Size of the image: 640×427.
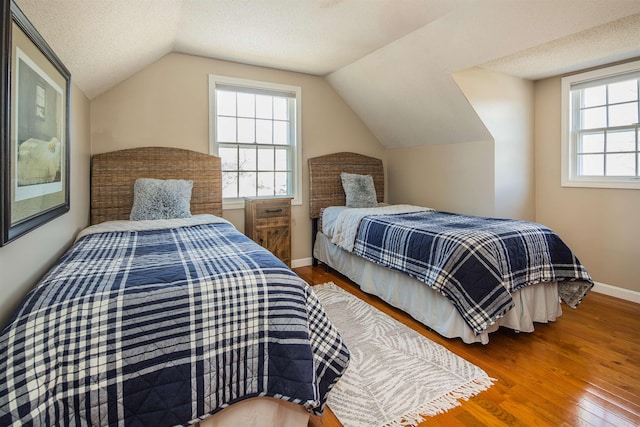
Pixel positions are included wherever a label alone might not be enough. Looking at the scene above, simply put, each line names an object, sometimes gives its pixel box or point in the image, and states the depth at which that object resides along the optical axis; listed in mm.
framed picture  1108
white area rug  1625
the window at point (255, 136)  3648
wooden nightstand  3471
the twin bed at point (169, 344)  1000
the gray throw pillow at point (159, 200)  2884
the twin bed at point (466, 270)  2150
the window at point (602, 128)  3043
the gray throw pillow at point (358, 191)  4066
